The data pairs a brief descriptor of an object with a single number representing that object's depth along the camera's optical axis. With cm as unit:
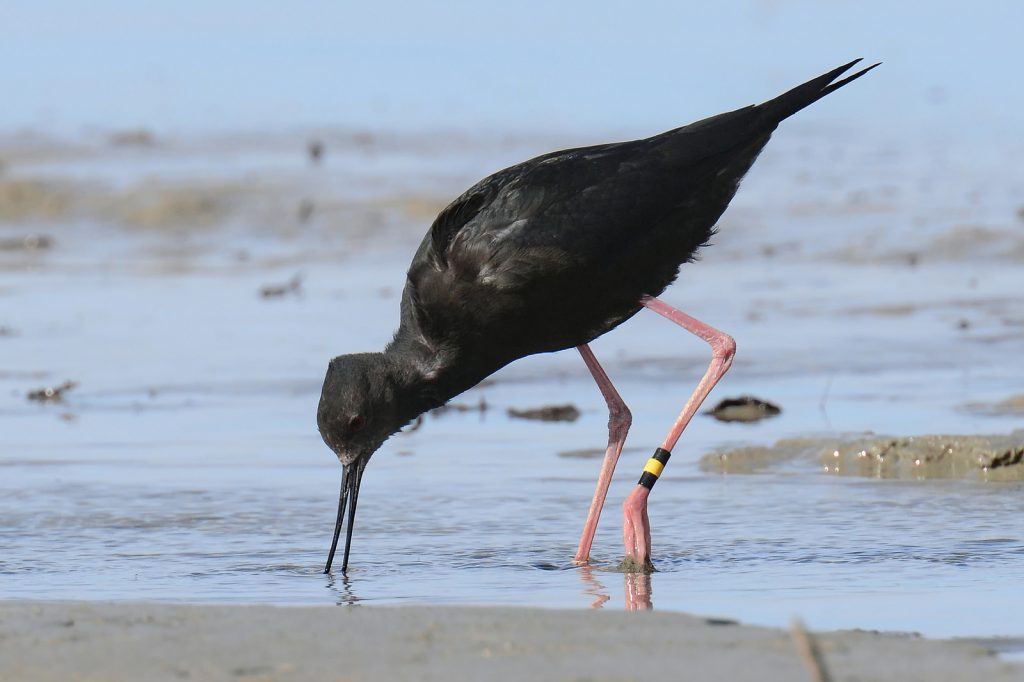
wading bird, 1146
